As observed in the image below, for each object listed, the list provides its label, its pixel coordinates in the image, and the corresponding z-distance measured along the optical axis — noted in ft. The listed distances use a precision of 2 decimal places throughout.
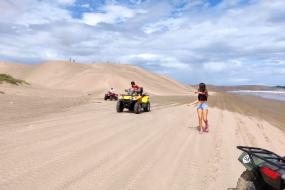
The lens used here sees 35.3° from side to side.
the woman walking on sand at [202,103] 48.31
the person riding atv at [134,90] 75.56
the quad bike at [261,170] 16.78
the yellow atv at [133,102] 72.28
